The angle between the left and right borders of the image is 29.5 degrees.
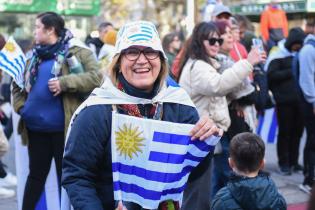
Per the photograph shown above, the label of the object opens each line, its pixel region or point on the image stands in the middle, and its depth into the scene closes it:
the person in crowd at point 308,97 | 6.27
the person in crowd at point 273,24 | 11.70
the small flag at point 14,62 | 4.79
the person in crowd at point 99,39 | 8.91
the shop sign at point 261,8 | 20.88
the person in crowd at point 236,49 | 6.12
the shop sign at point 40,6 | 14.07
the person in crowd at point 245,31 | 7.48
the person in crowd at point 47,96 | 4.69
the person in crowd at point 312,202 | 1.58
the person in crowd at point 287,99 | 7.37
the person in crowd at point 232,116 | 5.11
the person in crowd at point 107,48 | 7.07
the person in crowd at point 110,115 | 2.60
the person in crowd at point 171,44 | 9.32
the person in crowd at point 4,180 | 6.19
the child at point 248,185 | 3.34
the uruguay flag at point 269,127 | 8.91
